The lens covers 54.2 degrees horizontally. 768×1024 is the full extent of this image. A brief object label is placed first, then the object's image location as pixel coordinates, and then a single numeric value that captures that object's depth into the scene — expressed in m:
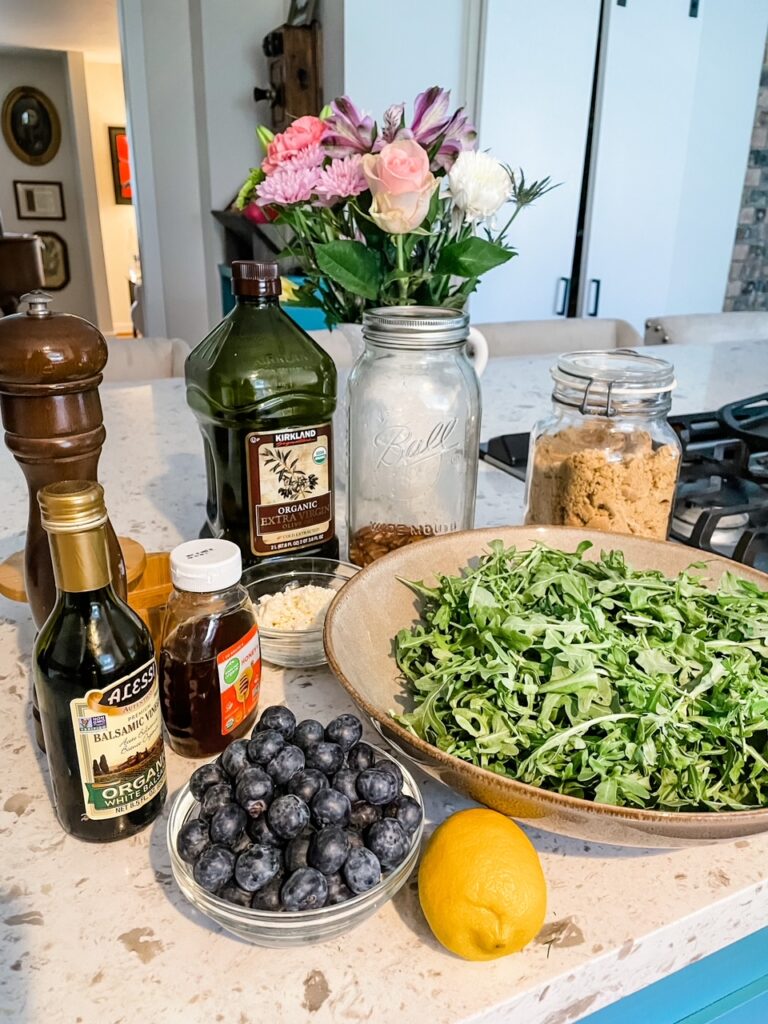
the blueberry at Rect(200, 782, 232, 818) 0.45
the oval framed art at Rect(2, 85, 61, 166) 6.60
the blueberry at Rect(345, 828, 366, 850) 0.43
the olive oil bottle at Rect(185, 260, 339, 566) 0.71
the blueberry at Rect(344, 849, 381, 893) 0.41
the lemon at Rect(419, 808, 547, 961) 0.40
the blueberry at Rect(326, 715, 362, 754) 0.50
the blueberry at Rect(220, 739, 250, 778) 0.47
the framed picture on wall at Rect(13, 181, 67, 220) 6.95
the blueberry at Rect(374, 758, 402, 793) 0.47
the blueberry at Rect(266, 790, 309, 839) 0.43
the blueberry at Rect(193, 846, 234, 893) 0.41
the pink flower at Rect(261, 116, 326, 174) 0.75
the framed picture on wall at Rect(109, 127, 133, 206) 6.79
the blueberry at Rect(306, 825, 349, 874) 0.42
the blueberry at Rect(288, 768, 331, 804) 0.45
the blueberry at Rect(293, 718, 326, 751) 0.50
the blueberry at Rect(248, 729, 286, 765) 0.48
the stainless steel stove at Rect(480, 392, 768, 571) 0.84
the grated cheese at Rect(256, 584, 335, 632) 0.68
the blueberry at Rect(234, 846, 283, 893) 0.41
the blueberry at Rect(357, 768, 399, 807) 0.46
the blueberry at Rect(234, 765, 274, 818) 0.45
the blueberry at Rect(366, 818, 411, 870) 0.43
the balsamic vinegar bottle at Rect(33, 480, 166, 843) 0.42
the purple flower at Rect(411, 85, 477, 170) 0.75
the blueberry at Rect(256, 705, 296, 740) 0.50
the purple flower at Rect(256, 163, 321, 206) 0.74
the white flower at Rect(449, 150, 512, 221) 0.73
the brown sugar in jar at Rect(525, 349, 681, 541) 0.72
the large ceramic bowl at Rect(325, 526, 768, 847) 0.42
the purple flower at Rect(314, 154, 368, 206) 0.73
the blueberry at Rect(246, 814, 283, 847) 0.43
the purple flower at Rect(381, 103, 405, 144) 0.73
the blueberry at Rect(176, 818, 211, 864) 0.43
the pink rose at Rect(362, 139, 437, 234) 0.67
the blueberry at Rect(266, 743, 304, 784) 0.47
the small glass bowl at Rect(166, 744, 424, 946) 0.40
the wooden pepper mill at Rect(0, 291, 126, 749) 0.47
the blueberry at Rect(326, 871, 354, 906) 0.41
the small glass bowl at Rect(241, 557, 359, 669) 0.67
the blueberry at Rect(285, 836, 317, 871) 0.42
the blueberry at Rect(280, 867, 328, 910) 0.40
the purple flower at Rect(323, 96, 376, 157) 0.75
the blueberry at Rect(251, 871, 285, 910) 0.41
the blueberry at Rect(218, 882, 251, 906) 0.41
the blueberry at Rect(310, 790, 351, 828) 0.44
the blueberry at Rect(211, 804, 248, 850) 0.44
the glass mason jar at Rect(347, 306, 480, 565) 0.72
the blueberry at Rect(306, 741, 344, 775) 0.48
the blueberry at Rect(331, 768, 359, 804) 0.46
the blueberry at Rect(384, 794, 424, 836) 0.45
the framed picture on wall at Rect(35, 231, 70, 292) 7.18
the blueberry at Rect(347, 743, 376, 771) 0.48
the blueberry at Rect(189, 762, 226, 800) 0.47
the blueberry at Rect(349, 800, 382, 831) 0.45
